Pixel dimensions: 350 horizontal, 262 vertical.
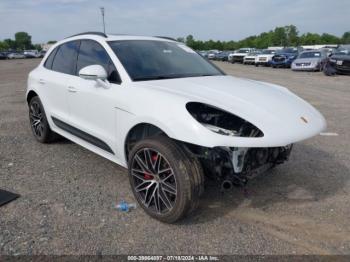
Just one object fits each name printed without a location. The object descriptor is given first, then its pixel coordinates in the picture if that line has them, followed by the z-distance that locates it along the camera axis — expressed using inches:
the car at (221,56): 1742.1
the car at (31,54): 2583.7
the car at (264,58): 1153.2
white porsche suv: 119.0
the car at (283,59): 1075.3
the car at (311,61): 879.1
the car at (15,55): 2456.2
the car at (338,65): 753.8
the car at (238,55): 1421.6
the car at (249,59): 1286.9
